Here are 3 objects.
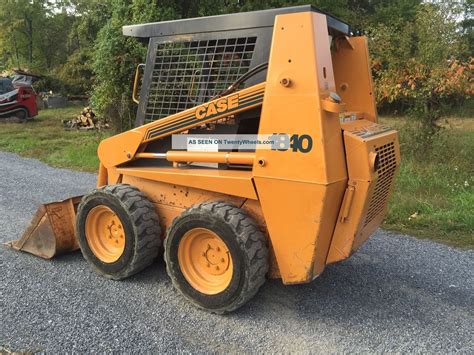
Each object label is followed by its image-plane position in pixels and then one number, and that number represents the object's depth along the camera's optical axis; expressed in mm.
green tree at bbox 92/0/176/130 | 9477
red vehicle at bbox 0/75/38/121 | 16953
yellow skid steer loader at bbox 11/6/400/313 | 3205
